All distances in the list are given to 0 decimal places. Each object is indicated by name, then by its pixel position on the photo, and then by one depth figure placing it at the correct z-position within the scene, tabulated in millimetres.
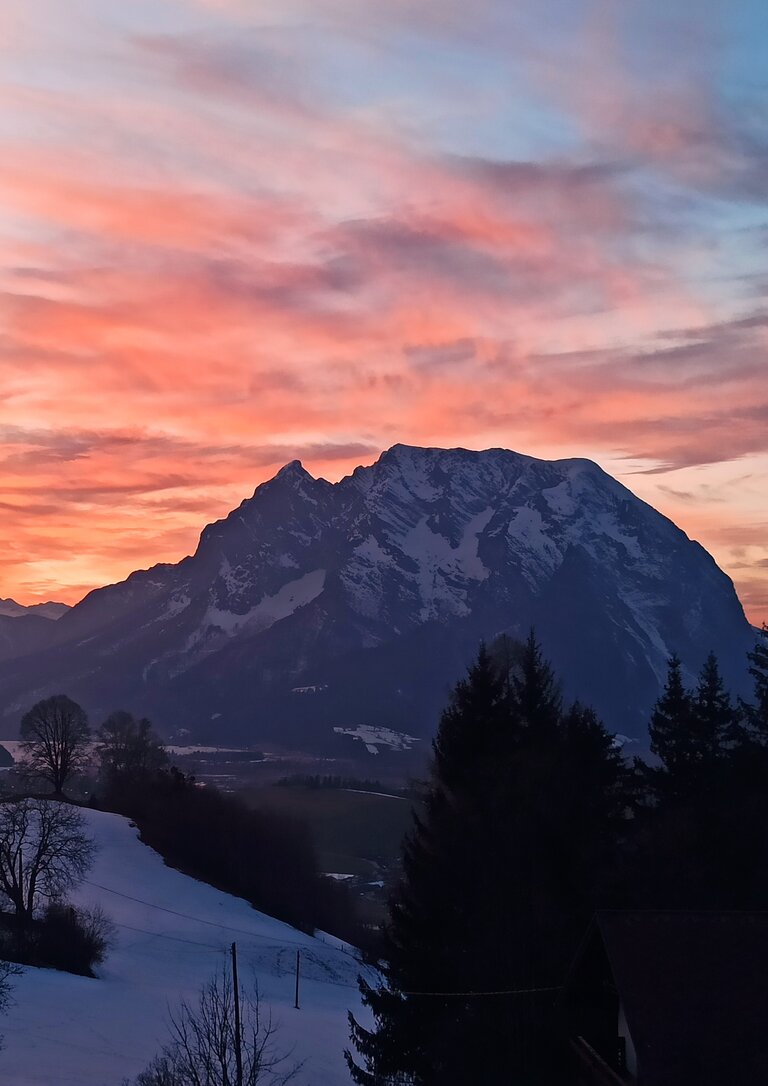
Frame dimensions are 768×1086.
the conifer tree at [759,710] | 62812
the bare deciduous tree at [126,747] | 156938
